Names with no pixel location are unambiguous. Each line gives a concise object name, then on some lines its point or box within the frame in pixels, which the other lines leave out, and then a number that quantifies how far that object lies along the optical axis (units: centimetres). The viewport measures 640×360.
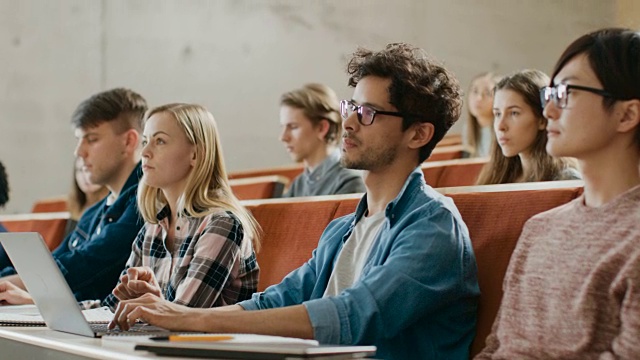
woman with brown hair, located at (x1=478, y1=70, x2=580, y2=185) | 301
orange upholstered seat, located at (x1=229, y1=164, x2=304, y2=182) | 502
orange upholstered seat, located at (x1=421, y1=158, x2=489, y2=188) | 329
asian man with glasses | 151
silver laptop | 176
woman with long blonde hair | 231
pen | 141
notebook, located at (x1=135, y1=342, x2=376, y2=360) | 126
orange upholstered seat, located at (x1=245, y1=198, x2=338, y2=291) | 241
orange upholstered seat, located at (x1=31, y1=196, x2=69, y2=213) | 514
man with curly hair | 171
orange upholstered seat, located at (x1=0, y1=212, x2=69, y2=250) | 388
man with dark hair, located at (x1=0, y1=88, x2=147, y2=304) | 288
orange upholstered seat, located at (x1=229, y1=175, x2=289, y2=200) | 360
